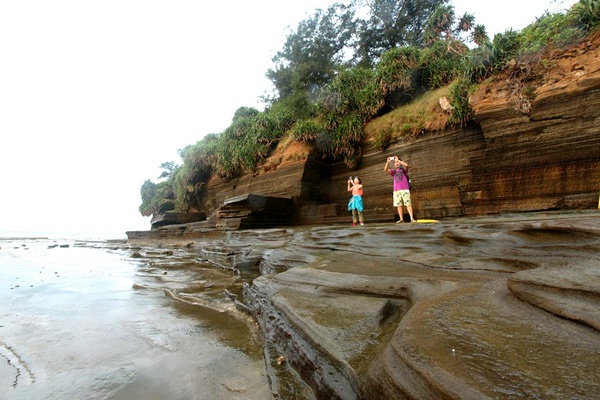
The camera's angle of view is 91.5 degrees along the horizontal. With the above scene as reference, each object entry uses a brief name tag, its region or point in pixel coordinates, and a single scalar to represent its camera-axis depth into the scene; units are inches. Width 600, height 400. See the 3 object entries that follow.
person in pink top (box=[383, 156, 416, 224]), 274.8
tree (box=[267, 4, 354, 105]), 668.7
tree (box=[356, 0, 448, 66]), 627.5
